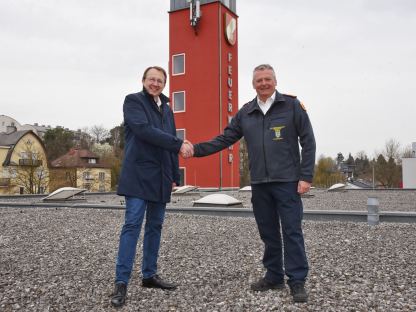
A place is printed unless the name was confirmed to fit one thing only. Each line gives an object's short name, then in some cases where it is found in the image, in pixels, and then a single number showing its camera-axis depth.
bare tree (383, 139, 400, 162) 56.80
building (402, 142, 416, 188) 39.53
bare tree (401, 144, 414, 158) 57.56
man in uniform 3.79
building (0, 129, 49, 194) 39.25
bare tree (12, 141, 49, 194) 35.31
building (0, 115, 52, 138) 74.12
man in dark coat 3.77
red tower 33.09
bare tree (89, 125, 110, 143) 72.75
